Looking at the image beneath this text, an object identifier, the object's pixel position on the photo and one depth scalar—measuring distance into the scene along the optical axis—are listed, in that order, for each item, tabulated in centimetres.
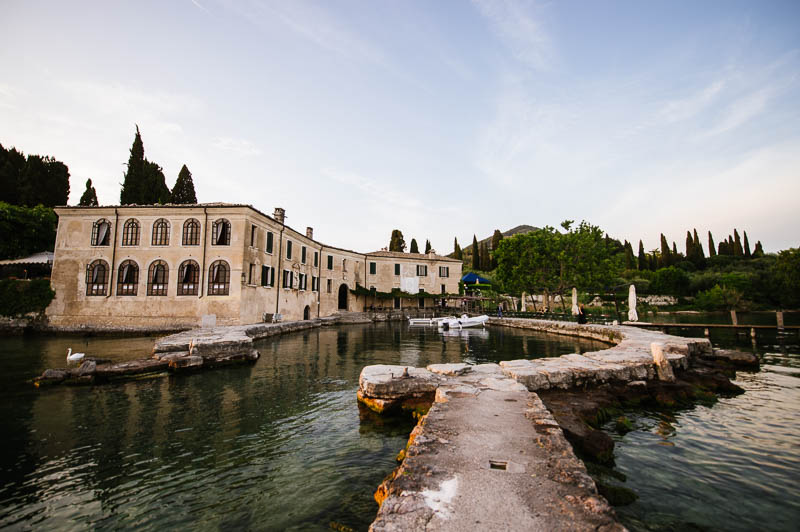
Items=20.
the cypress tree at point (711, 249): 6775
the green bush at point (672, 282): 5506
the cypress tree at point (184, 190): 4016
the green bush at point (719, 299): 4325
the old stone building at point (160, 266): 2252
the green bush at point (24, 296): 2176
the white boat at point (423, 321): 3416
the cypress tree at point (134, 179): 3706
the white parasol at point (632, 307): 2053
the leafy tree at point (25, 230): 2553
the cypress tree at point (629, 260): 6969
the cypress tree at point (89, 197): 3964
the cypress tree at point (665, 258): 6631
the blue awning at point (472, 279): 4041
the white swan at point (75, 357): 1001
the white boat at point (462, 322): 2736
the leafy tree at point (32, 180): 3338
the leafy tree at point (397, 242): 6035
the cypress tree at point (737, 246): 6590
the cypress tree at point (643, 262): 6875
